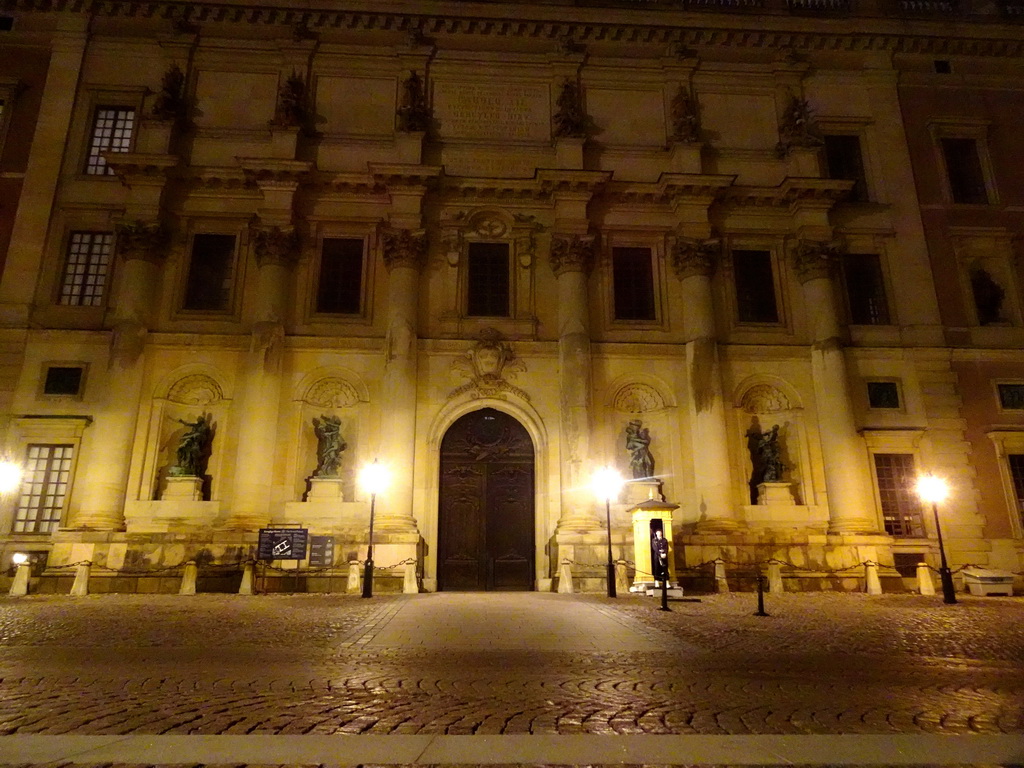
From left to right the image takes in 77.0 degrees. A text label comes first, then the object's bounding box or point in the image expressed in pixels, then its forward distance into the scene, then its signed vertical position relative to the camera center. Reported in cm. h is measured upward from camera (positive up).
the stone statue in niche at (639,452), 2127 +269
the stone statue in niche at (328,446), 2080 +289
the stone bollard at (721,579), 1892 -129
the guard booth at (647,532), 1725 +7
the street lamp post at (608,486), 1656 +144
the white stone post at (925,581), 1881 -138
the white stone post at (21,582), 1764 -118
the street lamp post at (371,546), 1623 -25
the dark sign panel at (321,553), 1891 -47
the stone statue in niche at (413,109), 2356 +1542
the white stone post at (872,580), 1912 -135
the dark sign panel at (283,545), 1806 -23
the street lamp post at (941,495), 1612 +94
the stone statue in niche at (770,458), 2159 +251
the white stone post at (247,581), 1784 -121
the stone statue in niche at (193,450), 2038 +270
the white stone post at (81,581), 1744 -115
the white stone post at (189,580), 1748 -114
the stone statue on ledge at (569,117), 2381 +1520
